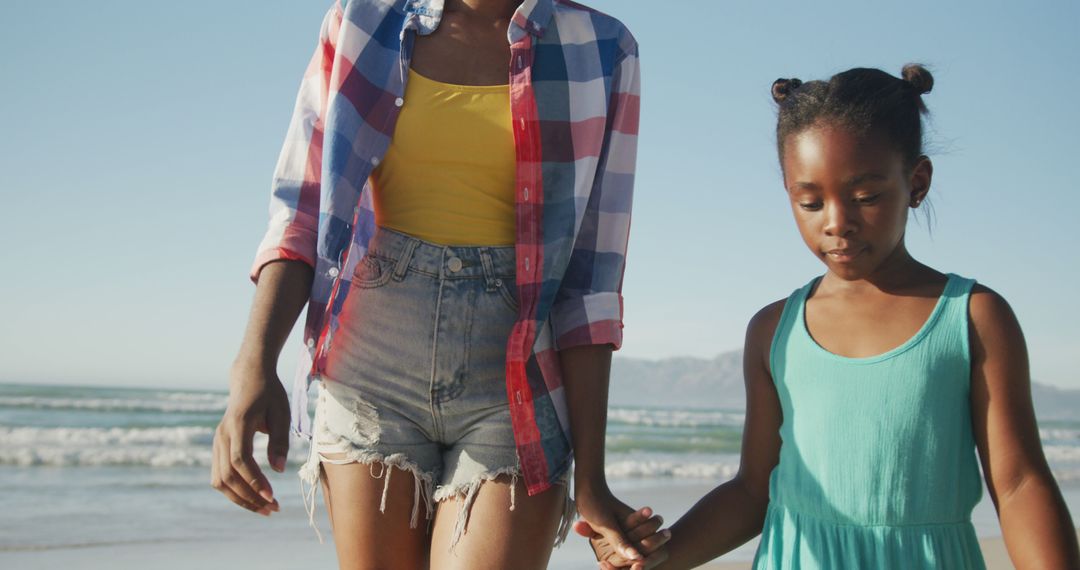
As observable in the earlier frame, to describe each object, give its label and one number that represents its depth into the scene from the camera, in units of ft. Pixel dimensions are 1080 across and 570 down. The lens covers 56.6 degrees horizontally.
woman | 6.39
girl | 5.47
